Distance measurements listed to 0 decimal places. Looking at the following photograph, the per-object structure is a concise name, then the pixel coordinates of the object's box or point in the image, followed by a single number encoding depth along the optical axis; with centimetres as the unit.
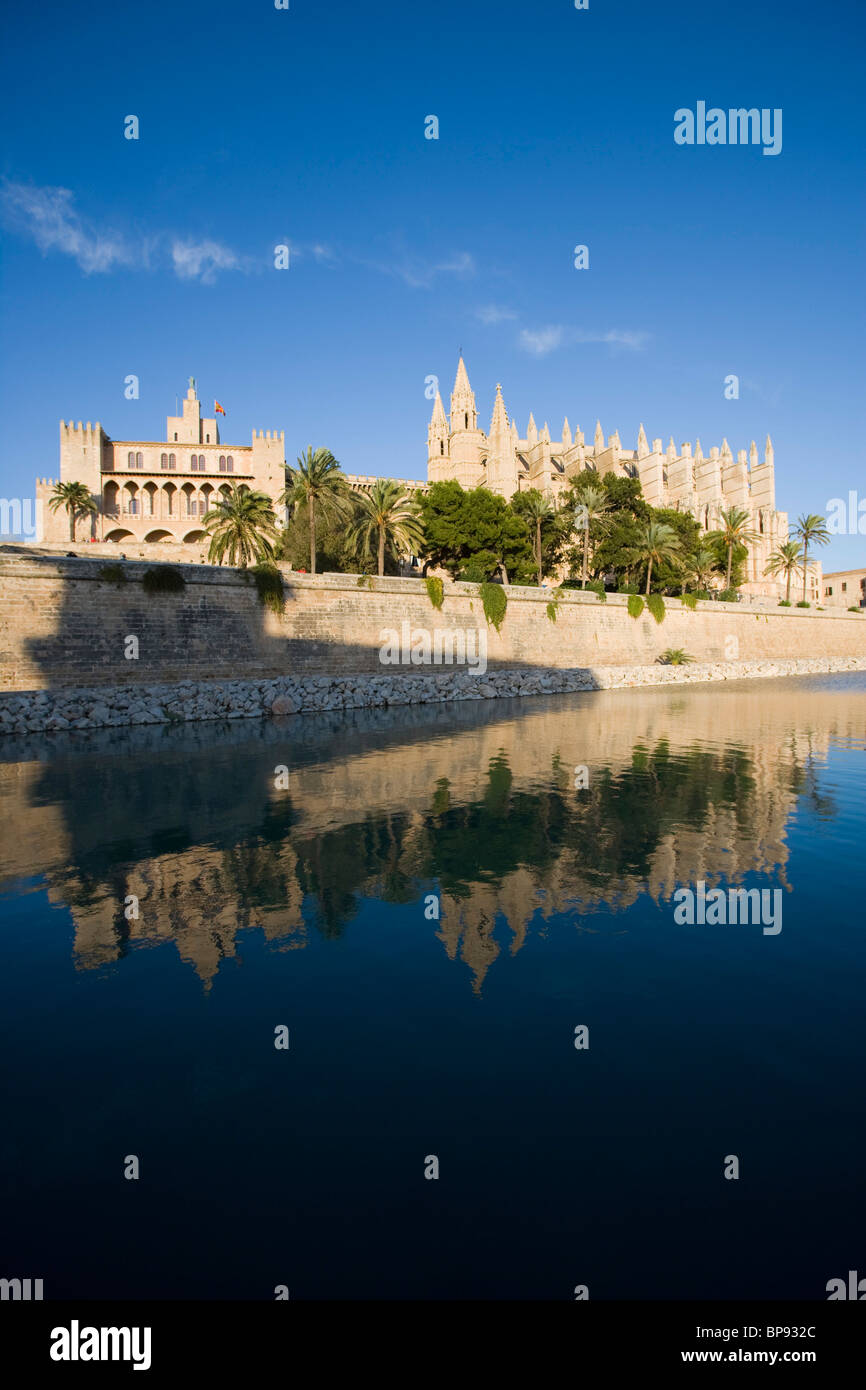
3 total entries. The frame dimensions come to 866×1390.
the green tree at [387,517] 3594
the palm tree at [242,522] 3494
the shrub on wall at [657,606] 4344
